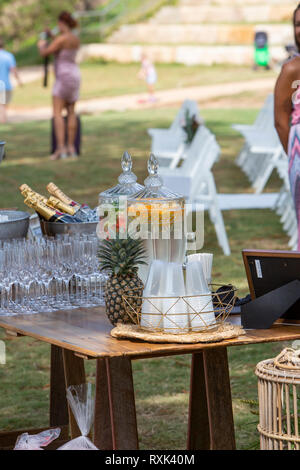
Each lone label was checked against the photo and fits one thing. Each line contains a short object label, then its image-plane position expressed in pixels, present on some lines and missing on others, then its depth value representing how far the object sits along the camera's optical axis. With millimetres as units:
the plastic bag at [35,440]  4973
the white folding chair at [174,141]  17931
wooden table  4328
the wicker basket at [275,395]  4284
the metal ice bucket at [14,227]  5725
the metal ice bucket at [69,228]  5703
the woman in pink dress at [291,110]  7497
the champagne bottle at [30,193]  5806
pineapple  4610
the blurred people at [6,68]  28303
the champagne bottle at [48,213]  5741
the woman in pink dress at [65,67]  20211
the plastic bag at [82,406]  4796
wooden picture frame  4641
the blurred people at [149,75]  36828
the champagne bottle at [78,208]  5824
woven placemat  4330
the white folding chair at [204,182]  13072
